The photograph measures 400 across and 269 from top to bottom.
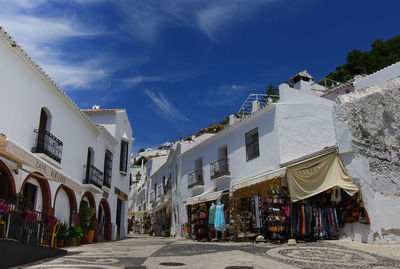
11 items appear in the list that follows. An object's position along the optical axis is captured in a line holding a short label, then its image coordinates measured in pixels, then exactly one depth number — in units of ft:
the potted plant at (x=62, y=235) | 44.45
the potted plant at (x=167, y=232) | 93.76
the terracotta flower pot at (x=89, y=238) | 56.24
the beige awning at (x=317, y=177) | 40.68
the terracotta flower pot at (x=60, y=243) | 44.50
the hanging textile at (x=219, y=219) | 53.16
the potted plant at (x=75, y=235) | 48.14
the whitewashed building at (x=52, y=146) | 36.19
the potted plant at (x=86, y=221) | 55.88
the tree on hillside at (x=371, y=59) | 120.40
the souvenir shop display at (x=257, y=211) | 44.81
